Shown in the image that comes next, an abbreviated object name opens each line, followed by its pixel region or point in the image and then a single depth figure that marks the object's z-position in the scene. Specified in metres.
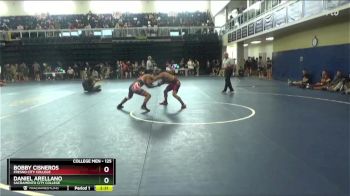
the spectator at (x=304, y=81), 17.52
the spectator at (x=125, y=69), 31.20
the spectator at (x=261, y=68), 26.79
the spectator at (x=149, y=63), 25.44
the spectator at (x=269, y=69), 25.08
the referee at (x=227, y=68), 15.54
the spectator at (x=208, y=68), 33.20
